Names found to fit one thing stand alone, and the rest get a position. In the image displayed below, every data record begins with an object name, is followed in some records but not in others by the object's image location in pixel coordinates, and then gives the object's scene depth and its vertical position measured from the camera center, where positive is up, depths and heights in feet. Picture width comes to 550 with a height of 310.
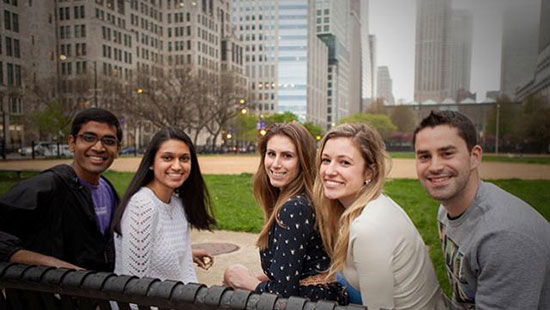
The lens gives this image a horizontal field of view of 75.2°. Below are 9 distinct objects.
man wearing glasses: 5.29 -1.33
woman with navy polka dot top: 5.52 -1.59
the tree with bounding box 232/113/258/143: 161.68 +0.91
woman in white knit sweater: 6.04 -1.56
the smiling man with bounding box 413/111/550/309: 3.66 -1.09
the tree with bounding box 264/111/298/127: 130.31 +5.51
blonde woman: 4.48 -1.33
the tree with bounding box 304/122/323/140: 118.75 +0.76
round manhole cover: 18.13 -6.17
